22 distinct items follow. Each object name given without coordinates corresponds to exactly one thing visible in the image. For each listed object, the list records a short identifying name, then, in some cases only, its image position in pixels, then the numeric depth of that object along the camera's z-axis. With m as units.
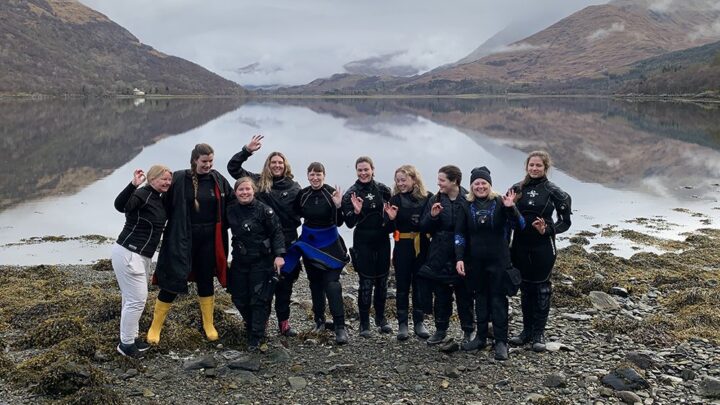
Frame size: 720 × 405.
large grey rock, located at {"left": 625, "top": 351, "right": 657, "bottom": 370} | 8.14
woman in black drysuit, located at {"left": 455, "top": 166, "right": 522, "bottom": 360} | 8.34
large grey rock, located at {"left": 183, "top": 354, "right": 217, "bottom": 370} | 8.10
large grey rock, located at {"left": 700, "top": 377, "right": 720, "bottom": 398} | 7.33
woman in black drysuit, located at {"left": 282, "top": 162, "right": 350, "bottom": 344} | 9.01
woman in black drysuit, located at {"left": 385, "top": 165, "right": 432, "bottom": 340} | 9.05
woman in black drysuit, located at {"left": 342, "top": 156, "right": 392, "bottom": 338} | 9.09
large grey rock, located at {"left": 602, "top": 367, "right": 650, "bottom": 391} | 7.52
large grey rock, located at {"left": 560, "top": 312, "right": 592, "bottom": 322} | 10.55
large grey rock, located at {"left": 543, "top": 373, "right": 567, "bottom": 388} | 7.67
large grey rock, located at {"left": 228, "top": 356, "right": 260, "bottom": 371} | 8.12
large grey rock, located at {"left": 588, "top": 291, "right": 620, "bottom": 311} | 11.35
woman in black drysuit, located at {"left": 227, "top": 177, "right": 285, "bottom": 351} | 8.48
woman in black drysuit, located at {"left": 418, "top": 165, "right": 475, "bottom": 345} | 8.71
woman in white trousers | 7.78
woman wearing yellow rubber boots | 8.17
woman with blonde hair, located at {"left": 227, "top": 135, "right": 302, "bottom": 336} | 9.02
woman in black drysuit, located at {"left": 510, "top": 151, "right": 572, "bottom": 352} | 8.52
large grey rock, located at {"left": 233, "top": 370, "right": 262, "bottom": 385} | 7.80
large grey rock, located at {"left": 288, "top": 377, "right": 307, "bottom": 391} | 7.73
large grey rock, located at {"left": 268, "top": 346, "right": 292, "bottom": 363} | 8.49
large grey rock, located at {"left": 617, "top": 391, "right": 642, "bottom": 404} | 7.20
